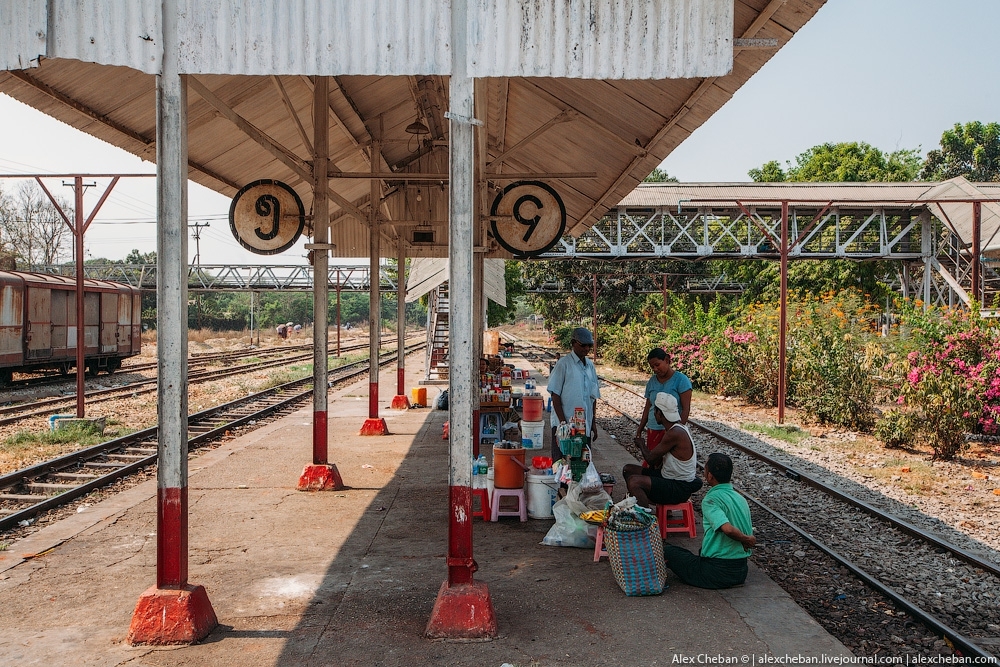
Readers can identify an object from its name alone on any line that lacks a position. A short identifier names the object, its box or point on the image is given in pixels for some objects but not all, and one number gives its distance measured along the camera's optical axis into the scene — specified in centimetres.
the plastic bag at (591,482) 656
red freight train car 2077
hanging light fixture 1127
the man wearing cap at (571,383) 805
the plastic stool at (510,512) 745
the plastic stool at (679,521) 687
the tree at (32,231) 5778
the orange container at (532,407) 1131
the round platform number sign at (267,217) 815
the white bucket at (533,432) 1025
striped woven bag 543
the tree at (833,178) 3772
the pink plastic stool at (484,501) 755
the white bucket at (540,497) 752
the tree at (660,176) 7288
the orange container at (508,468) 739
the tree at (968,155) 5662
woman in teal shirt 732
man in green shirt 544
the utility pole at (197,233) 6598
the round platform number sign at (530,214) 846
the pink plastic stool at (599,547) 622
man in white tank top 663
